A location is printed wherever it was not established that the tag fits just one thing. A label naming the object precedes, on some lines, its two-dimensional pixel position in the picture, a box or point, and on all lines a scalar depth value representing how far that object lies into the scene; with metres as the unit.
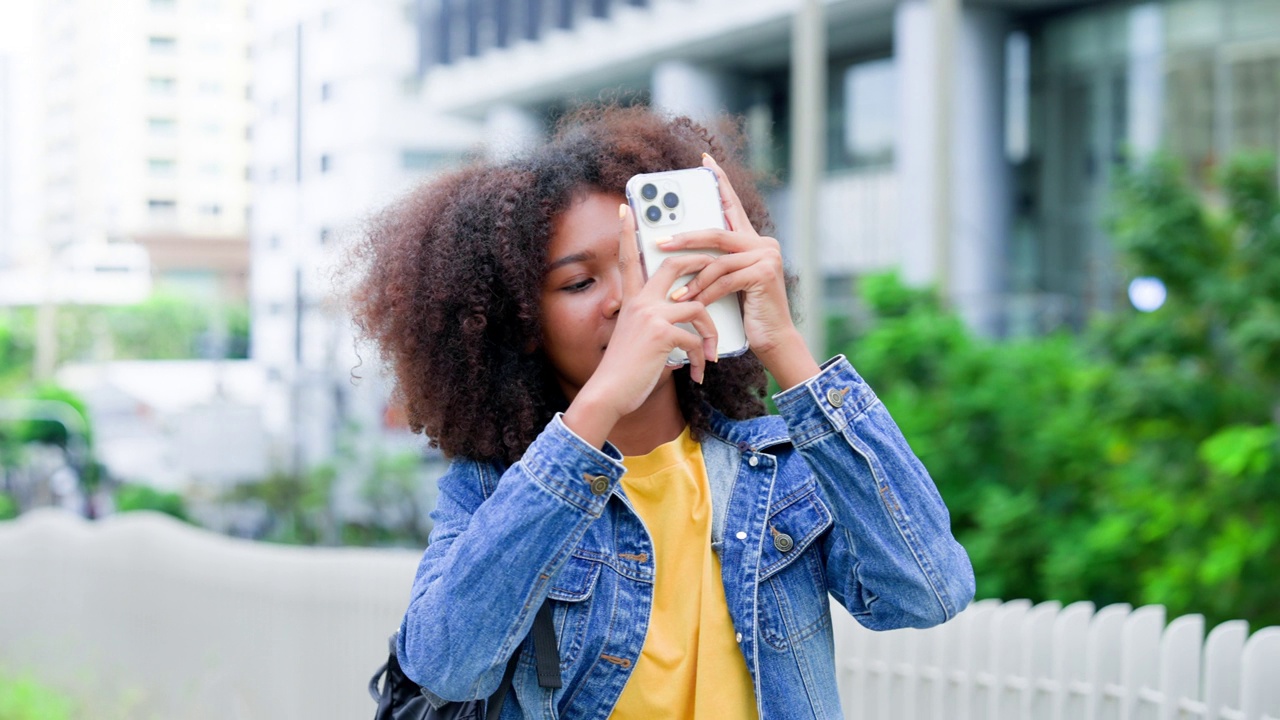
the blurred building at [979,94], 14.41
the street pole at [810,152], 6.38
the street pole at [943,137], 6.87
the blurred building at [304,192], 8.98
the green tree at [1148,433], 4.44
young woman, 1.39
